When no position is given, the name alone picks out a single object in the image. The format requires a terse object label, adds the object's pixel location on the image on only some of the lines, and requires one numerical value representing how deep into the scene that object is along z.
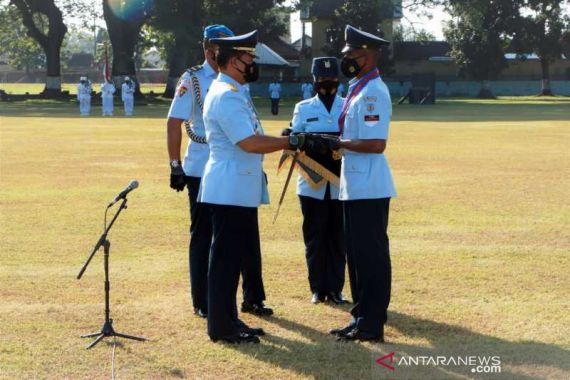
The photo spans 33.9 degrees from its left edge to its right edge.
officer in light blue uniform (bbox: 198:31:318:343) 5.96
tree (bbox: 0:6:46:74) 71.38
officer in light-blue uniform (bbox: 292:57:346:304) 7.46
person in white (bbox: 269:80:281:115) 43.03
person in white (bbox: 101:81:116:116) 40.70
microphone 6.12
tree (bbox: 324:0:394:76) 64.75
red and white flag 46.26
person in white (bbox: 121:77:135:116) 41.69
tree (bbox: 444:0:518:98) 72.25
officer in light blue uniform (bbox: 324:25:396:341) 6.06
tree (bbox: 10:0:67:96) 61.84
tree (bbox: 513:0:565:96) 73.00
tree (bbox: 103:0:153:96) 57.88
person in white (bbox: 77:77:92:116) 40.69
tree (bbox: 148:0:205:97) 56.31
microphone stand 6.04
